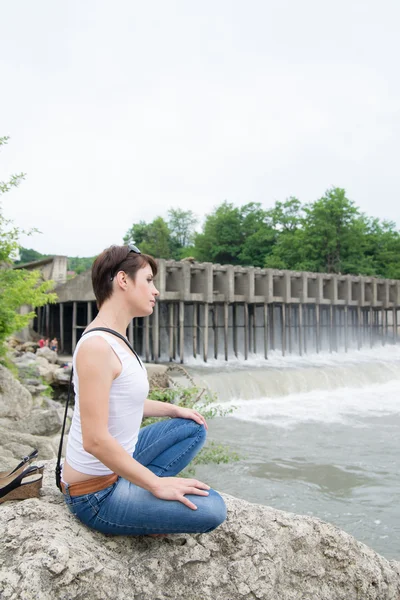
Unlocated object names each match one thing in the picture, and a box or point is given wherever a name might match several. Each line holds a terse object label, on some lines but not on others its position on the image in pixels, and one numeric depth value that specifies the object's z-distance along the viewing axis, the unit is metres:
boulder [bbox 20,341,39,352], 22.94
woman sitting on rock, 2.06
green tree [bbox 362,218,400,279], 44.47
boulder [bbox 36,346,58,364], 19.86
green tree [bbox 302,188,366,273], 41.97
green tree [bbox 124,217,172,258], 63.11
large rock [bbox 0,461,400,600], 2.02
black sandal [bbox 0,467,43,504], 2.40
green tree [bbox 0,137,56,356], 9.56
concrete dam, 23.48
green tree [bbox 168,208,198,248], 70.91
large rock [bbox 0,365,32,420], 8.05
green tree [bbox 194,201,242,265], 52.84
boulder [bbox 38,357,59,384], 15.07
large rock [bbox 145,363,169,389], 14.30
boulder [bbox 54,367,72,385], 15.67
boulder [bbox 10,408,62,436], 7.31
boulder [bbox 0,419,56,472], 5.65
